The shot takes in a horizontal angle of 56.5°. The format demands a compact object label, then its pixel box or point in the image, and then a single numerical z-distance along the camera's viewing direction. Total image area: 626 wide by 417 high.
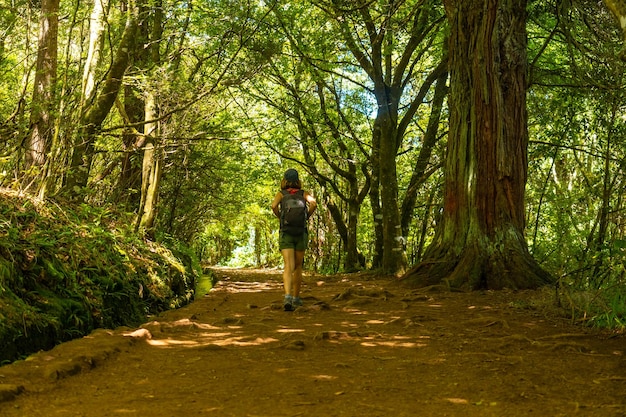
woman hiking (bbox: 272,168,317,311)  8.37
